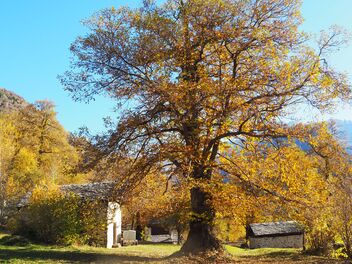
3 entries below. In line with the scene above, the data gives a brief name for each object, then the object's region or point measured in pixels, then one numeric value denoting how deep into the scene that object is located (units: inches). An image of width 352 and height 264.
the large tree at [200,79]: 620.4
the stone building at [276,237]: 1641.2
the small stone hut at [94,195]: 1143.7
